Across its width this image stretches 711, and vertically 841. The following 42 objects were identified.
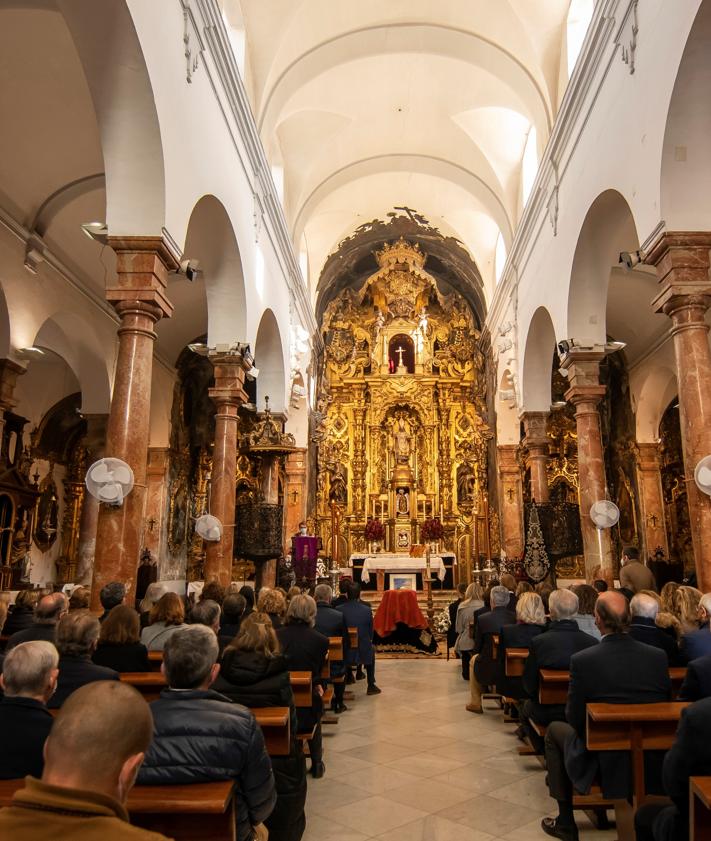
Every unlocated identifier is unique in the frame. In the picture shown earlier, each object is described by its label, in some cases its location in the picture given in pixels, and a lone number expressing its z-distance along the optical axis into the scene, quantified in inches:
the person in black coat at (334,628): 292.0
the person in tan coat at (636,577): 304.5
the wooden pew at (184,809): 97.6
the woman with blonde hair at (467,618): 361.1
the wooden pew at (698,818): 104.9
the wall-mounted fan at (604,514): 424.2
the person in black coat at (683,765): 107.9
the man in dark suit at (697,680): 136.8
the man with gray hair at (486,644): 289.8
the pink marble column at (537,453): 614.5
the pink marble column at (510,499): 735.1
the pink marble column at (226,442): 430.0
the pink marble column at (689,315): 299.6
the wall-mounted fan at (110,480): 269.3
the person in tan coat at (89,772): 53.1
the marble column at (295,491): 714.8
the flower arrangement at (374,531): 792.9
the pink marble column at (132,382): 275.7
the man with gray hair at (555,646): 198.5
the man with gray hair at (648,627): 188.1
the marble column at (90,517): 596.7
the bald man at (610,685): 149.9
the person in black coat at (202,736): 105.7
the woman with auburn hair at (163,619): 220.7
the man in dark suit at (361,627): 340.2
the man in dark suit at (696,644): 178.2
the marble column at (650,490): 737.6
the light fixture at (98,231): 297.6
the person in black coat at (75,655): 146.6
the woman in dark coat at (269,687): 153.8
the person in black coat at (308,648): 213.9
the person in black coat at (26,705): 108.3
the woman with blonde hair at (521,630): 247.0
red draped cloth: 485.1
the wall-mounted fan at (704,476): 279.3
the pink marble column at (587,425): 450.0
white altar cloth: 657.6
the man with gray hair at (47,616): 195.5
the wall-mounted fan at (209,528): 410.6
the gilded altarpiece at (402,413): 845.8
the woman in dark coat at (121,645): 186.5
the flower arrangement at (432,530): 765.3
